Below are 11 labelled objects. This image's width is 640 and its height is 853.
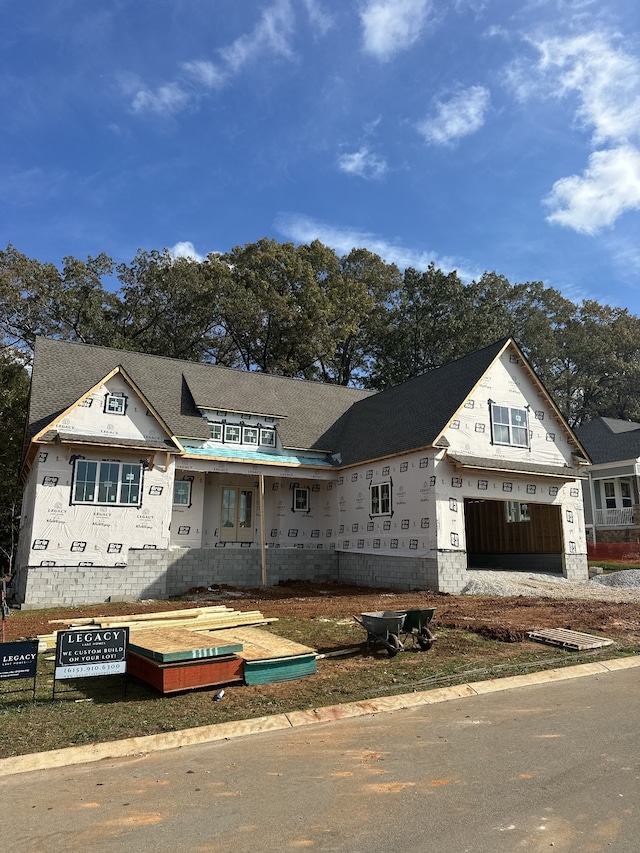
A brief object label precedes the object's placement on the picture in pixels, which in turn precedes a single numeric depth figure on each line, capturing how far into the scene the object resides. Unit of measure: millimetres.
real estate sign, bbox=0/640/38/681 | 7098
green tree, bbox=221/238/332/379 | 37531
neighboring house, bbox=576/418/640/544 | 32344
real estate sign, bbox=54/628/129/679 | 7152
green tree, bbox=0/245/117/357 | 34906
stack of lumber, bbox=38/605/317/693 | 7531
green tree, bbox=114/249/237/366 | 37656
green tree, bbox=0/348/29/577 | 28250
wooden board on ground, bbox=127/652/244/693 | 7469
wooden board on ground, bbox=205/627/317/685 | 8047
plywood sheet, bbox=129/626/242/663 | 7529
